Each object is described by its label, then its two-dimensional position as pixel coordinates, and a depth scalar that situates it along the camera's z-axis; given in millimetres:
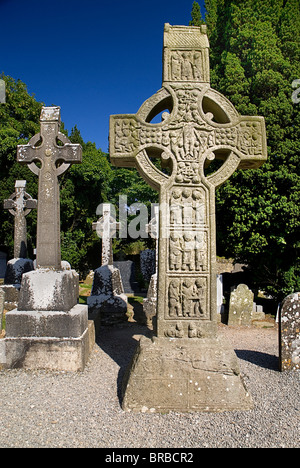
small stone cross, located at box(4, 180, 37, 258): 10312
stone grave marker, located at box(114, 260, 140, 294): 14102
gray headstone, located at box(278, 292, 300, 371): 4227
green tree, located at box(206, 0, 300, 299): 8227
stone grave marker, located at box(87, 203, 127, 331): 7750
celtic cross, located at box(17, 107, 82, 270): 4905
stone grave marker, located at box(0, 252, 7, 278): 17764
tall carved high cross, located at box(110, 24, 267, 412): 3170
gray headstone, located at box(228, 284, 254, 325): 8274
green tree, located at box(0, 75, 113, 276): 15891
